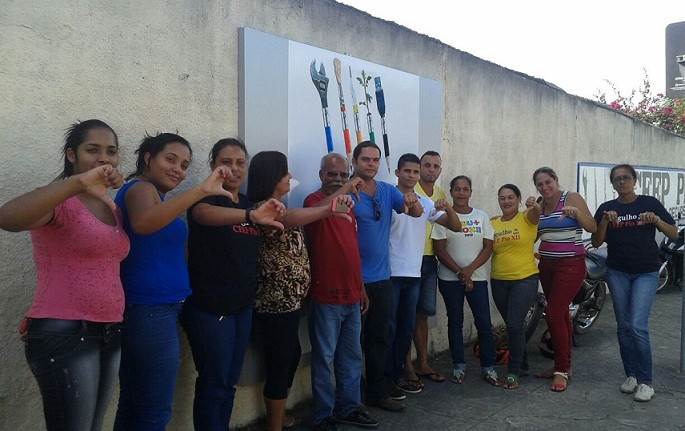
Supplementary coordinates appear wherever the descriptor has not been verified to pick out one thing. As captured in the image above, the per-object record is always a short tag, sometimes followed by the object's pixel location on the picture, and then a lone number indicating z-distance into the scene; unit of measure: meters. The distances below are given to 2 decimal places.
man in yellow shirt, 4.72
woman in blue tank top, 2.53
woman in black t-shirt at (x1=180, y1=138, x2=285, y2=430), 2.94
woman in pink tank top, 2.06
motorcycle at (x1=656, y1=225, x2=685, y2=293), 9.05
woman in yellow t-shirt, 4.89
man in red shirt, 3.68
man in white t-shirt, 4.39
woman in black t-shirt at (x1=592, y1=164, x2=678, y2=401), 4.64
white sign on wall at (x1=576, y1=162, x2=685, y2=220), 8.25
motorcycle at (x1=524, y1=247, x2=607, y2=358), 5.61
